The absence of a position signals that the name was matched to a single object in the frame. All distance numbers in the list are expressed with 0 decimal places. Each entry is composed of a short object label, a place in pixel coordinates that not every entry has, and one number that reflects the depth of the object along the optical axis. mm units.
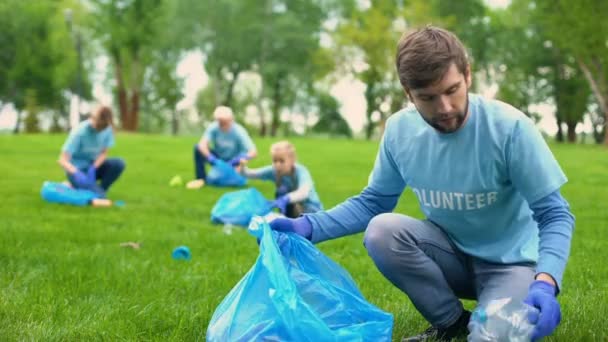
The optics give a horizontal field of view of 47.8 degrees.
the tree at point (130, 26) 35156
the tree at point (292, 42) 38906
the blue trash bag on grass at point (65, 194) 7492
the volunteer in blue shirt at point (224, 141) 9938
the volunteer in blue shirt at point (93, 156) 8039
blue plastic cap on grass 4626
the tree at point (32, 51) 40531
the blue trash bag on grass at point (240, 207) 6328
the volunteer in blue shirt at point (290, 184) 6125
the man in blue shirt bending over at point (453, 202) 2309
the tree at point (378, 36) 37375
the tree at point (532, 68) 38594
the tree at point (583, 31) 26281
